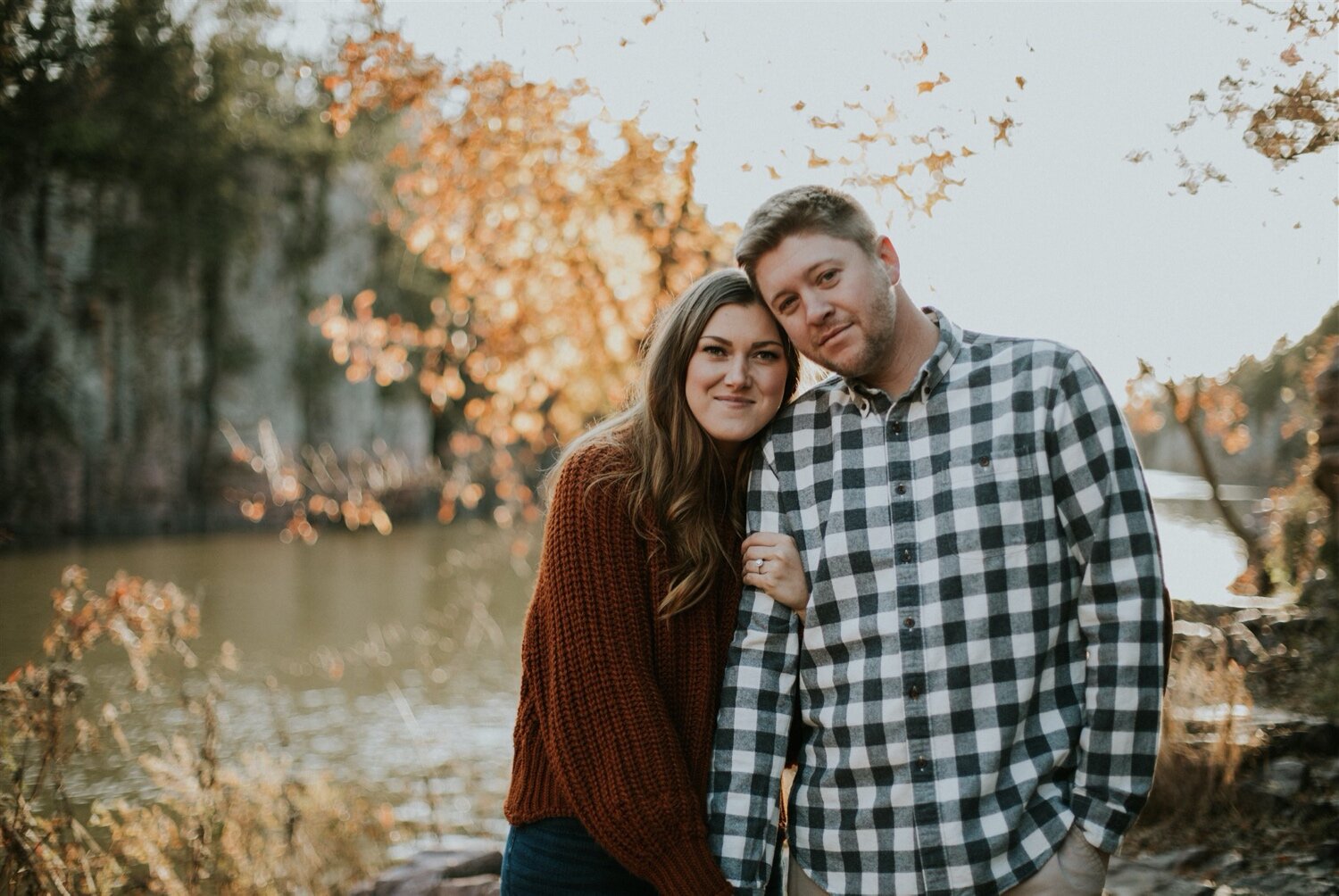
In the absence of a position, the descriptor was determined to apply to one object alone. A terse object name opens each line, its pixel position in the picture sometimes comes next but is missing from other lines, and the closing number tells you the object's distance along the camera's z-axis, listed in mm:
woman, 1968
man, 1812
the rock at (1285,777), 4035
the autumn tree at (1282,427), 6551
